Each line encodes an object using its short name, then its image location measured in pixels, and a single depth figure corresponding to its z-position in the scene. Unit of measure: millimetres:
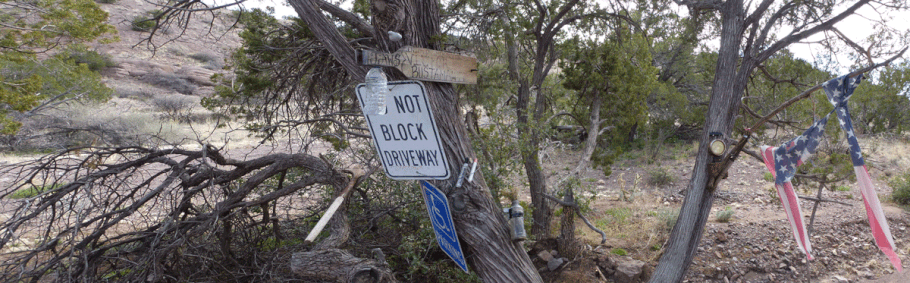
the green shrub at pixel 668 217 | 8070
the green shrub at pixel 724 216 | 8508
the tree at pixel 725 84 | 5216
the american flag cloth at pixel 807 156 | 3039
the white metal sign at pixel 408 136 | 2344
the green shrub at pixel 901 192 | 9391
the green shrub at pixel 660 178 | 11852
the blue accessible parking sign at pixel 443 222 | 2512
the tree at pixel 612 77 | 7484
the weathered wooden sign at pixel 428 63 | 2799
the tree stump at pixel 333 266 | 3188
